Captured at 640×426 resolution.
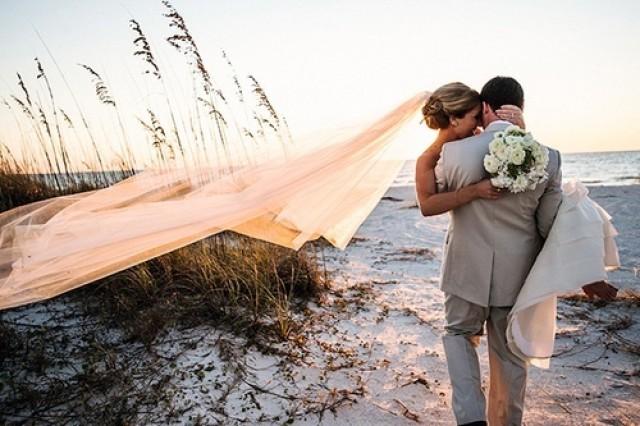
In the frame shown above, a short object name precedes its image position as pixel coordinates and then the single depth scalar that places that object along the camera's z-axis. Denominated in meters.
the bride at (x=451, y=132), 2.01
